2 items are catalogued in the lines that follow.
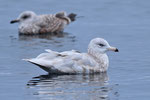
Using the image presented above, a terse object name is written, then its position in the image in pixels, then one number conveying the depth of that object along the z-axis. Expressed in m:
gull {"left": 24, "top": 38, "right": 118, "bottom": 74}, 14.08
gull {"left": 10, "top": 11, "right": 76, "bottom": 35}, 21.15
